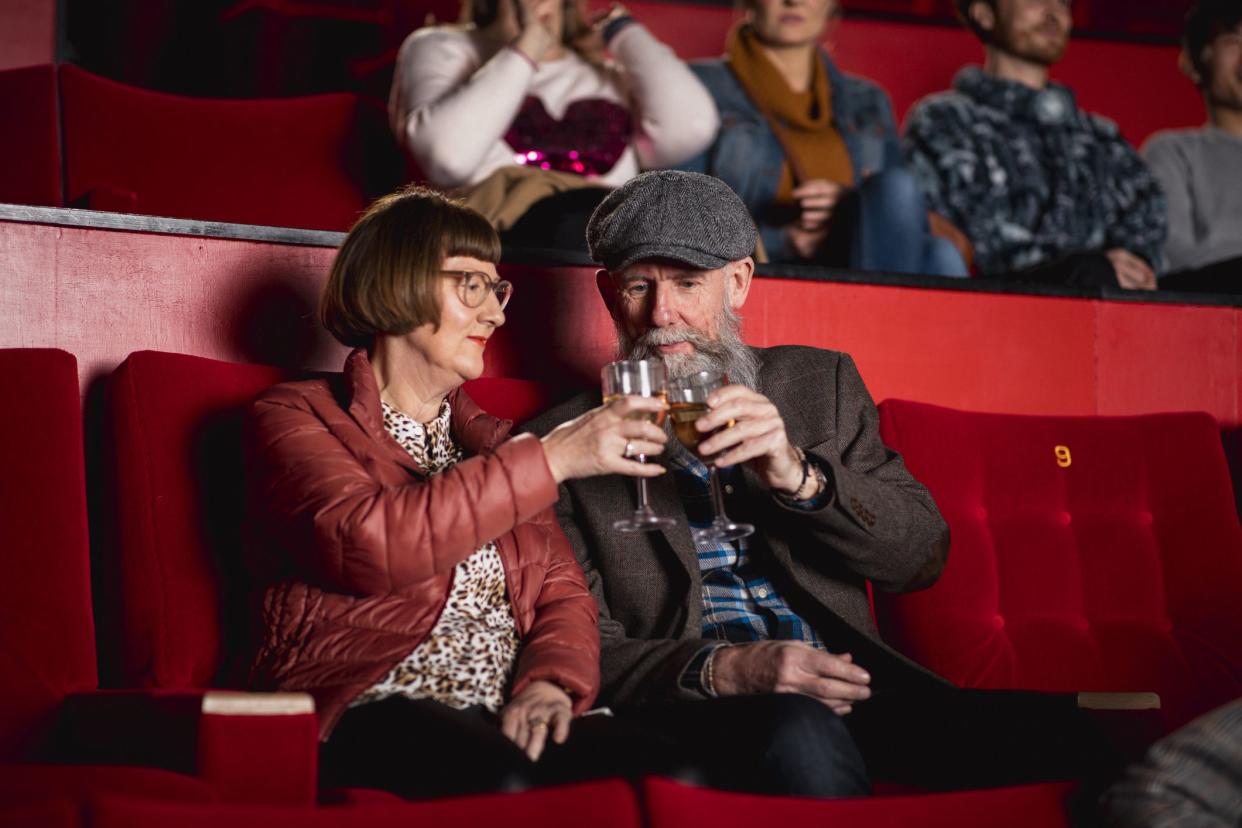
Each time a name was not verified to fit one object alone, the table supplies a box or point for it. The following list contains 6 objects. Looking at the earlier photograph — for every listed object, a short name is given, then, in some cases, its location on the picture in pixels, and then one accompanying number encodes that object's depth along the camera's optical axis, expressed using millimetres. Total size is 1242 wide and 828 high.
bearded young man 5224
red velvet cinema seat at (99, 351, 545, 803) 3506
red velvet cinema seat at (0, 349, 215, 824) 3340
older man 3379
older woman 3317
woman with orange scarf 4531
